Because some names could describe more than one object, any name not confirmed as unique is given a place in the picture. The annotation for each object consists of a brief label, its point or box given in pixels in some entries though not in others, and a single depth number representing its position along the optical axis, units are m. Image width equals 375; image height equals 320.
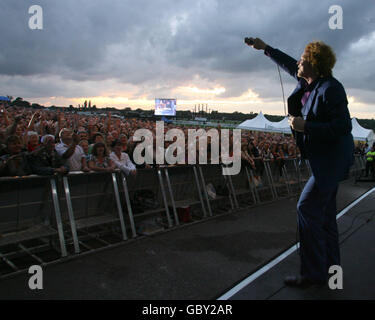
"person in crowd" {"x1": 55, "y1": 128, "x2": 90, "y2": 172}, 4.86
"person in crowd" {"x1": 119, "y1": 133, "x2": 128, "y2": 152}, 5.77
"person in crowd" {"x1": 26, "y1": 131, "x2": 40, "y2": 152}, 5.03
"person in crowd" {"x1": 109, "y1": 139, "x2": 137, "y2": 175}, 5.06
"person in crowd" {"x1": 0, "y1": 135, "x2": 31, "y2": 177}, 3.91
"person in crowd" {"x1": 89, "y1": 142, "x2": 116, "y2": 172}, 5.08
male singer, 2.75
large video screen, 46.62
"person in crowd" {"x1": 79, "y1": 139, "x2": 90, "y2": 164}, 5.91
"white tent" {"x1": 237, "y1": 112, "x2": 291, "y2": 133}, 27.65
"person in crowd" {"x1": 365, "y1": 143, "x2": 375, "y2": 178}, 13.17
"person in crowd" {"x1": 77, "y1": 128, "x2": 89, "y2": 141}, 6.26
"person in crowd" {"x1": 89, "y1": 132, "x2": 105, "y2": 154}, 6.17
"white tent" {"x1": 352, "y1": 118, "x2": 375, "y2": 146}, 26.72
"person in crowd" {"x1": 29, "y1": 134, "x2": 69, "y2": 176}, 4.14
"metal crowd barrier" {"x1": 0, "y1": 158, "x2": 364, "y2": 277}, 3.94
